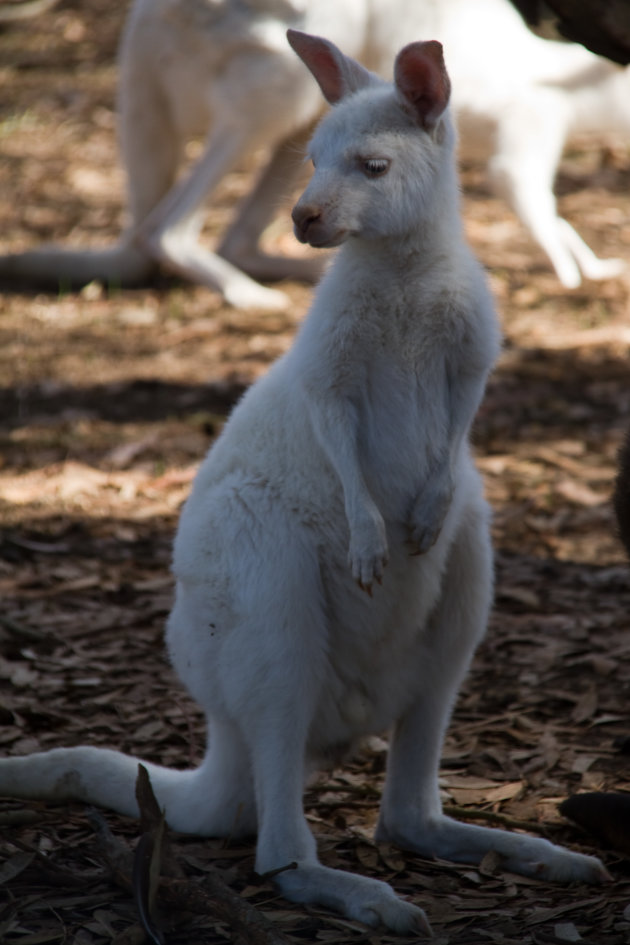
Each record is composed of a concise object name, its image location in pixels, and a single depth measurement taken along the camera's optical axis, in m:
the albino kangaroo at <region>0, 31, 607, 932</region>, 4.60
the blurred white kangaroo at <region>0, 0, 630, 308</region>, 11.72
